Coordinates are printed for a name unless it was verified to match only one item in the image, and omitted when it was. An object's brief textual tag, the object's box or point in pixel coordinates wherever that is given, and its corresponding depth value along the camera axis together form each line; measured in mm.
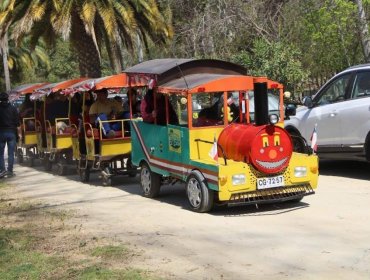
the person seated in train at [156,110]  9615
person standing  14155
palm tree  18266
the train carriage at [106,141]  11797
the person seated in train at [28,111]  17016
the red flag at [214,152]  8258
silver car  10781
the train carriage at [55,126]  14695
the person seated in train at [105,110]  12477
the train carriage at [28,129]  16750
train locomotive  8336
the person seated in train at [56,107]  15914
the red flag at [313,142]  9273
